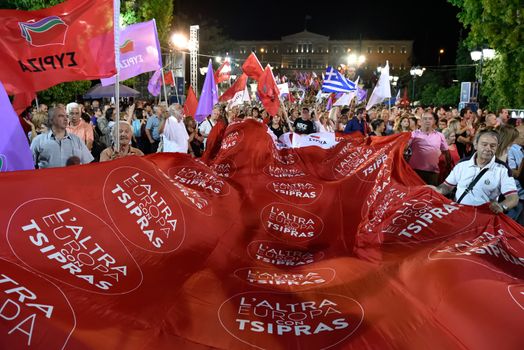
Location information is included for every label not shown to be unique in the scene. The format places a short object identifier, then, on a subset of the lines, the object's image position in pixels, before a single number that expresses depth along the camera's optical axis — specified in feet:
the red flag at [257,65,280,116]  42.68
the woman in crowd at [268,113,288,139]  44.44
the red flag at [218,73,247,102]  53.11
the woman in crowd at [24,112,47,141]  30.75
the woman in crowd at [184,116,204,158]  40.06
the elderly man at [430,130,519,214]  16.52
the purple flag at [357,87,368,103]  92.12
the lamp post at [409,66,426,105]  104.51
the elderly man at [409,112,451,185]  28.78
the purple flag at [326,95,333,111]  74.74
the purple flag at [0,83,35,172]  13.67
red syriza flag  16.49
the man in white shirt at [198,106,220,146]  43.01
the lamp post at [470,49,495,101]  82.79
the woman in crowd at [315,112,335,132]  47.56
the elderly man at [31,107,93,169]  19.90
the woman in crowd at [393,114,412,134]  38.82
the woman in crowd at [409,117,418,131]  38.70
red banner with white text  9.37
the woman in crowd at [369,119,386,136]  36.47
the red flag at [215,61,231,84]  60.34
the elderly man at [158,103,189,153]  32.91
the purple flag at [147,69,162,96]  64.39
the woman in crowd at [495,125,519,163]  19.69
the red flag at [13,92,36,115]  16.80
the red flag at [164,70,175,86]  71.87
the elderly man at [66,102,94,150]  26.30
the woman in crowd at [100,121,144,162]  20.42
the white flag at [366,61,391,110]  55.47
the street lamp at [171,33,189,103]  145.87
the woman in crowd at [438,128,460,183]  31.30
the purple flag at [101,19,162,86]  28.48
